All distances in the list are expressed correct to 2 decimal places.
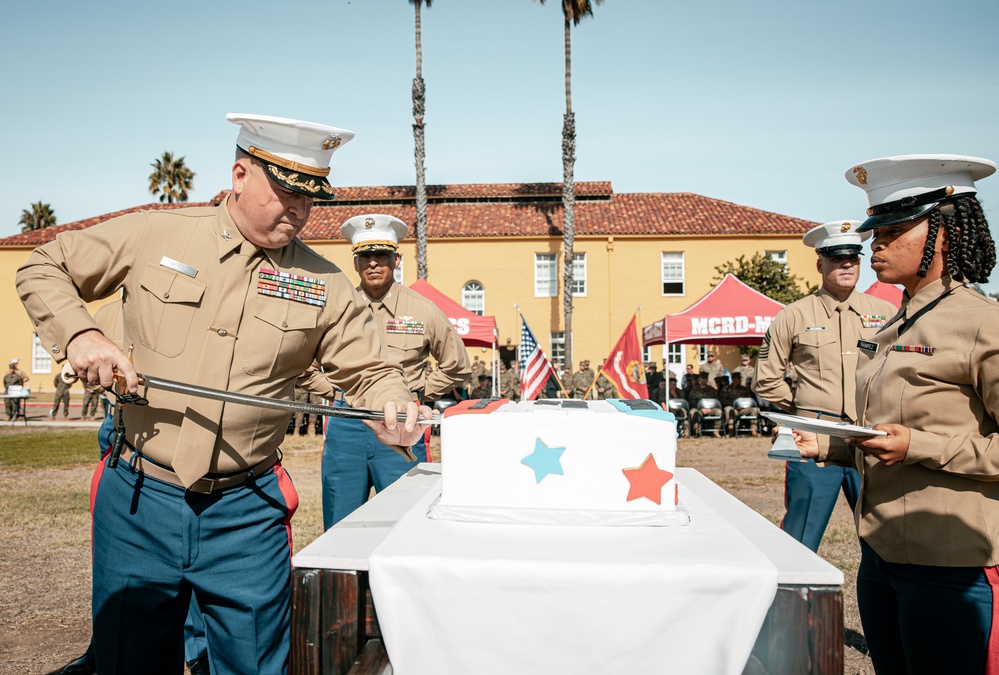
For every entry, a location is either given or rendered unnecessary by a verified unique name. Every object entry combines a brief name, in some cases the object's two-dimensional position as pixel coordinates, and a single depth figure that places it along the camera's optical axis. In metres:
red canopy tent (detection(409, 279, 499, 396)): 16.00
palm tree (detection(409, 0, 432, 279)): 32.53
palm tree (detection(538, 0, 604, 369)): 33.44
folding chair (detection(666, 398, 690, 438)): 17.08
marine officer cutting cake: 2.51
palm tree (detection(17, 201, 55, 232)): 54.81
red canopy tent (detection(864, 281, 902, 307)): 12.96
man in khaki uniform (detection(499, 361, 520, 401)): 21.39
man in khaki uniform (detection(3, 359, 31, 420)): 21.68
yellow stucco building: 35.62
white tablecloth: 1.90
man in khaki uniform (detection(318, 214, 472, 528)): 4.98
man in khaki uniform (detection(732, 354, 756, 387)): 21.34
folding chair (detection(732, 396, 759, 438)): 17.17
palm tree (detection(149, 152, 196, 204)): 48.62
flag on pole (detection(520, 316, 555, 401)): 10.99
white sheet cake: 2.36
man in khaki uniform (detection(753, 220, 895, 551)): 4.73
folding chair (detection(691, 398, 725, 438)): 17.23
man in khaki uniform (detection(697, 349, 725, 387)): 22.30
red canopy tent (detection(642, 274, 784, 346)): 15.41
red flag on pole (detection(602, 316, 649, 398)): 13.02
